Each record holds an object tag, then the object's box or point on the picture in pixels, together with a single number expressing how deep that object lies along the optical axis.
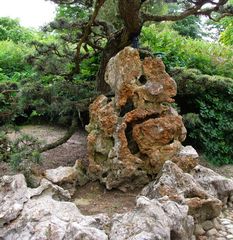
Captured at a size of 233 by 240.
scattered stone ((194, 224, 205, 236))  2.41
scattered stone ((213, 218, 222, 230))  2.53
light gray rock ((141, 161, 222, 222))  2.35
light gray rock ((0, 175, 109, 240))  1.88
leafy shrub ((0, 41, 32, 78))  5.83
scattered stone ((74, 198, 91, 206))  2.59
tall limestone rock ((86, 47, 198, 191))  2.71
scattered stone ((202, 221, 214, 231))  2.48
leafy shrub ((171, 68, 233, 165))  4.01
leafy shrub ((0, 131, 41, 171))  2.54
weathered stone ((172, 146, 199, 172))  2.70
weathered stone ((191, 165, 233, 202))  2.73
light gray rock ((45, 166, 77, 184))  2.66
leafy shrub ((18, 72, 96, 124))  2.94
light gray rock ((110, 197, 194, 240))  1.83
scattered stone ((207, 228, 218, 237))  2.43
